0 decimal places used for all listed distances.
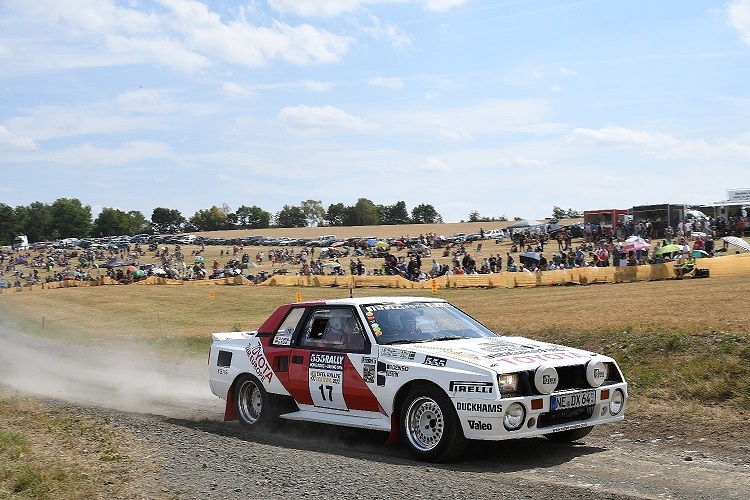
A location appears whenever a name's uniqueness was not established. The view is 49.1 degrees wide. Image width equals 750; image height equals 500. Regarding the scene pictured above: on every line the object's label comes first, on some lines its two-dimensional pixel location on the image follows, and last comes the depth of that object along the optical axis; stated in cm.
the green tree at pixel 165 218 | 18664
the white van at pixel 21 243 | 11175
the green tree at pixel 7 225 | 15575
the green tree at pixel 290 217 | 18738
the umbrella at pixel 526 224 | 7288
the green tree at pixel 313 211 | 18812
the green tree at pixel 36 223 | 17012
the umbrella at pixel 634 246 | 3612
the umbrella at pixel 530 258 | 3731
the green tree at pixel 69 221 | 17812
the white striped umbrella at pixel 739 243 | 3638
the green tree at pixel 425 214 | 16488
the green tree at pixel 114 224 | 18550
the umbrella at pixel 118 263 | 5846
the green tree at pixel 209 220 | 18662
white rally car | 719
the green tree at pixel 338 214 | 18088
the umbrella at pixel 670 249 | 3292
